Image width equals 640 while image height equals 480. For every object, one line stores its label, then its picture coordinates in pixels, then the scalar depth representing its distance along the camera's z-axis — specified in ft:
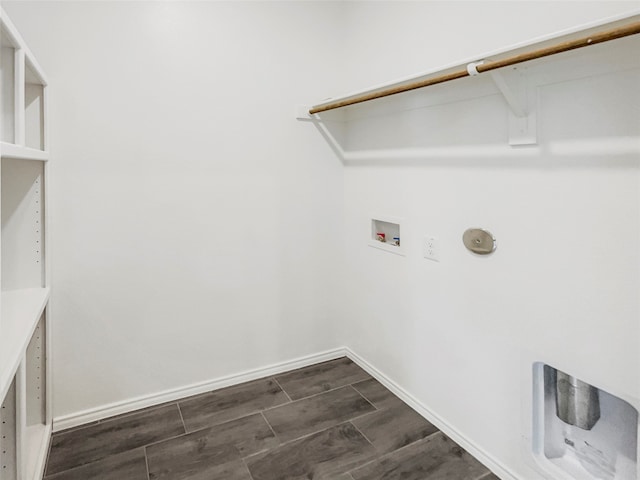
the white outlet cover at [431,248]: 5.95
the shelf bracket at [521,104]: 4.46
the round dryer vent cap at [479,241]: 5.09
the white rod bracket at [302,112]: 7.54
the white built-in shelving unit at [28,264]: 4.20
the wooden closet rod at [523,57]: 3.05
